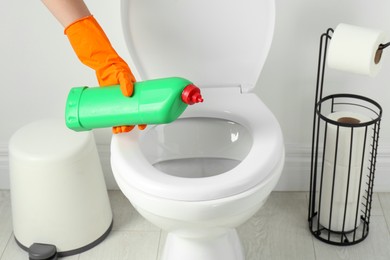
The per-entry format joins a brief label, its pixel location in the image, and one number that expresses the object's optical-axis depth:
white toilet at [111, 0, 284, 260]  1.55
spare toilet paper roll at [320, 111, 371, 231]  1.68
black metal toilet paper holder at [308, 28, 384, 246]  1.69
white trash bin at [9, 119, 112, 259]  1.68
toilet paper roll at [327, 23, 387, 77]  1.47
